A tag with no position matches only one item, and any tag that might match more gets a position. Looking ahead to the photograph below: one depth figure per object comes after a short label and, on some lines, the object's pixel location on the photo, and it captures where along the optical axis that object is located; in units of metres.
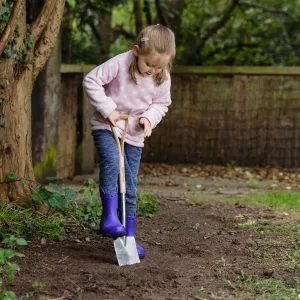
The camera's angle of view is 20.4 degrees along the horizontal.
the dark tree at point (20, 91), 5.69
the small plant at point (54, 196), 5.75
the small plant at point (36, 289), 4.12
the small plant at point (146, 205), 6.69
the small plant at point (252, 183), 8.77
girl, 4.93
